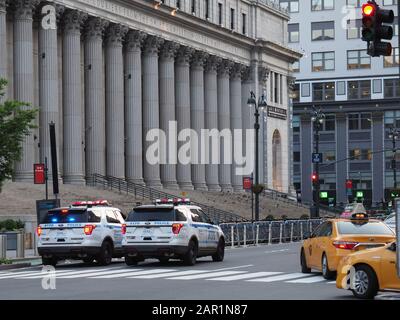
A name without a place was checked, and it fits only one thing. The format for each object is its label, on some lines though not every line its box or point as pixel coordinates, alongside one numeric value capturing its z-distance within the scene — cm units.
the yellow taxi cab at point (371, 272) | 2000
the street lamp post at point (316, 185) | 7326
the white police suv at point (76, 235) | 3275
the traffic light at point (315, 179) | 7584
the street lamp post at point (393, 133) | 9075
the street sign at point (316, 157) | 7445
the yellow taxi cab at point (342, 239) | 2561
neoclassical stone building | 6712
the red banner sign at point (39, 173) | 4803
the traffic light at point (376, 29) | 2267
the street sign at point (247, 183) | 7447
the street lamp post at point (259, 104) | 6204
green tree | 4211
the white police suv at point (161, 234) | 3183
